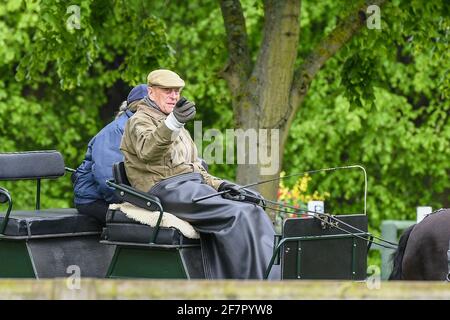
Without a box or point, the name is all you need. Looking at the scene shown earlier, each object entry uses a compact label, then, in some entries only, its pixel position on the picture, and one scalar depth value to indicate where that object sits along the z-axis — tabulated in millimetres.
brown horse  13320
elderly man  12148
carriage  12125
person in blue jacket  13555
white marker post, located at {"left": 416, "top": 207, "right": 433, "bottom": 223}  18328
